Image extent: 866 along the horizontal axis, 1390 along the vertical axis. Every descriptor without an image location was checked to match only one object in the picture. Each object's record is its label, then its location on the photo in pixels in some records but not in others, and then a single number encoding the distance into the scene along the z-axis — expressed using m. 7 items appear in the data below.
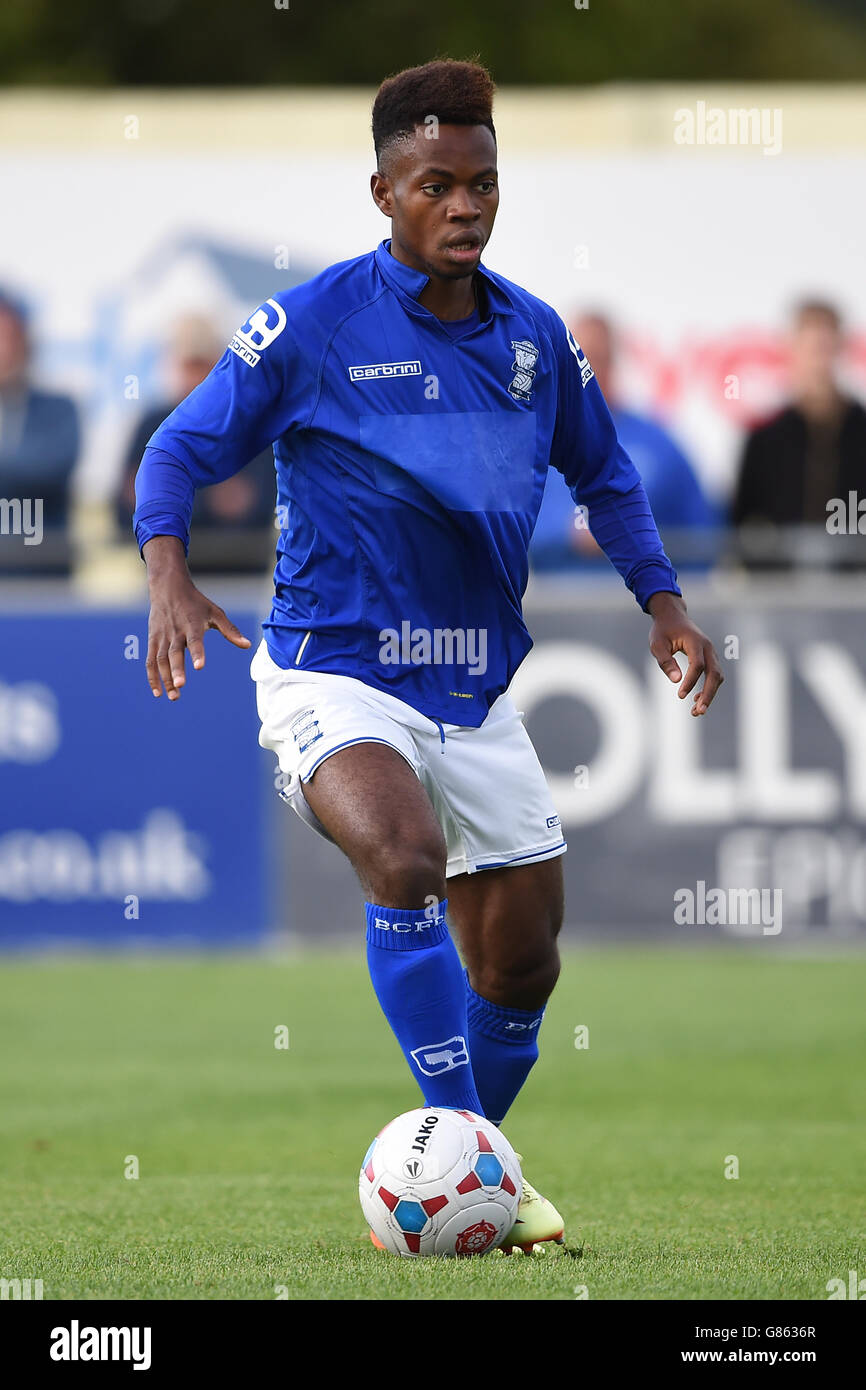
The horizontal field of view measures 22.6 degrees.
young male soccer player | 4.76
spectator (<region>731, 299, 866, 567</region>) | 12.24
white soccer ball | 4.68
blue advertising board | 11.17
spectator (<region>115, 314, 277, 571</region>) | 11.48
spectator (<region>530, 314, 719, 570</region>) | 11.52
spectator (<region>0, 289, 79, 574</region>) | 13.00
